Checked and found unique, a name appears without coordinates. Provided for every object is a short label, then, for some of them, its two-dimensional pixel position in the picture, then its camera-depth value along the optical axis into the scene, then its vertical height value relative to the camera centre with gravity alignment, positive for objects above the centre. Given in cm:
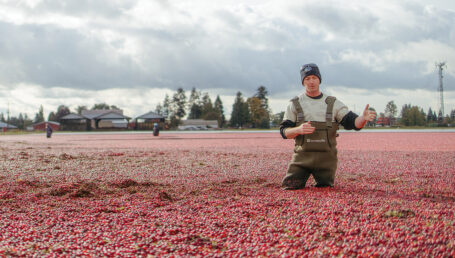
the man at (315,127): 543 -2
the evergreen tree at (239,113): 9700 +347
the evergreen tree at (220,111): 11700 +519
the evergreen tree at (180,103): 11650 +749
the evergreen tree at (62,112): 14662 +675
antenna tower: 6141 +726
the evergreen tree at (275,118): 11956 +259
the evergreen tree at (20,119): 15319 +473
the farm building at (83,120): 7894 +200
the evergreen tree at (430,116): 11016 +242
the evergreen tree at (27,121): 14554 +367
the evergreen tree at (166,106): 11650 +668
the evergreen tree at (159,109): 12031 +627
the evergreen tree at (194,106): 11935 +672
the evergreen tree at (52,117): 14925 +510
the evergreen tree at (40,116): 15888 +584
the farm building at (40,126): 11751 +129
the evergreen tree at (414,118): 9838 +164
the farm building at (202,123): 10042 +125
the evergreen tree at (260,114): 9638 +324
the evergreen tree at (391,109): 12938 +524
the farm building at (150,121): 7988 +157
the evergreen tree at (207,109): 11650 +579
